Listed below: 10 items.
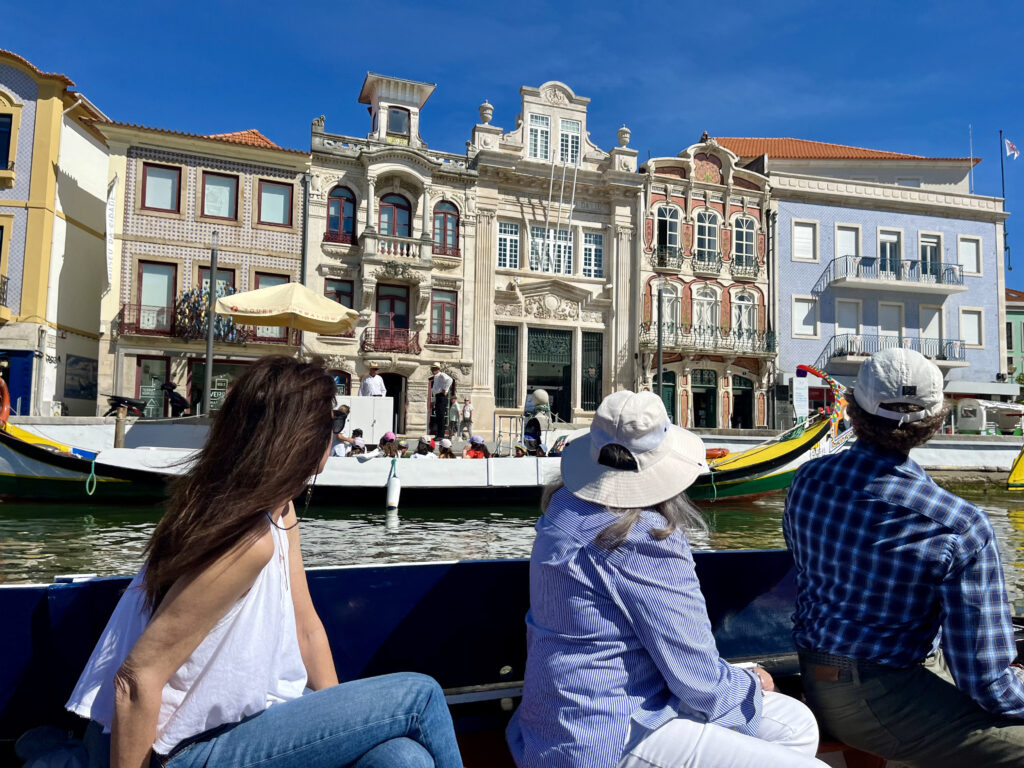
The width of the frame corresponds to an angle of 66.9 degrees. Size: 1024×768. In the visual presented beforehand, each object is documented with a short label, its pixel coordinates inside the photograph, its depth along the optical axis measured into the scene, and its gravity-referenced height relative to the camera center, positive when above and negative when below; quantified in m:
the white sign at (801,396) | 25.77 +1.32
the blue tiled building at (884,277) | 27.83 +5.90
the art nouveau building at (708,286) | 26.12 +5.10
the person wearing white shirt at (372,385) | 15.11 +0.84
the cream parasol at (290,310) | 11.56 +1.77
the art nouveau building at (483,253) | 22.67 +5.48
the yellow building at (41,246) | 19.22 +4.59
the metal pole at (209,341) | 15.30 +1.73
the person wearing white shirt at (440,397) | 17.67 +0.75
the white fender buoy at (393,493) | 11.91 -0.99
